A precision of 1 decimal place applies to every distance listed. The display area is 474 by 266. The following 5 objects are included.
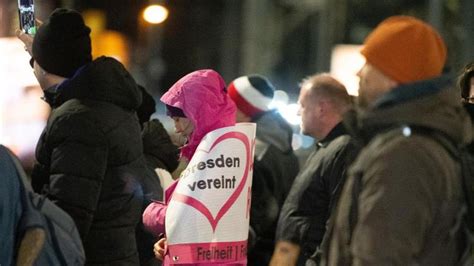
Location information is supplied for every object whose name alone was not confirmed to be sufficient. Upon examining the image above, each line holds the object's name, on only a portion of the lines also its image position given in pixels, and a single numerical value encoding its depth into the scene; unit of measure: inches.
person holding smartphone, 299.6
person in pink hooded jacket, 300.0
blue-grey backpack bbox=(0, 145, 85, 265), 258.4
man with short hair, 334.3
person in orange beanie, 207.3
